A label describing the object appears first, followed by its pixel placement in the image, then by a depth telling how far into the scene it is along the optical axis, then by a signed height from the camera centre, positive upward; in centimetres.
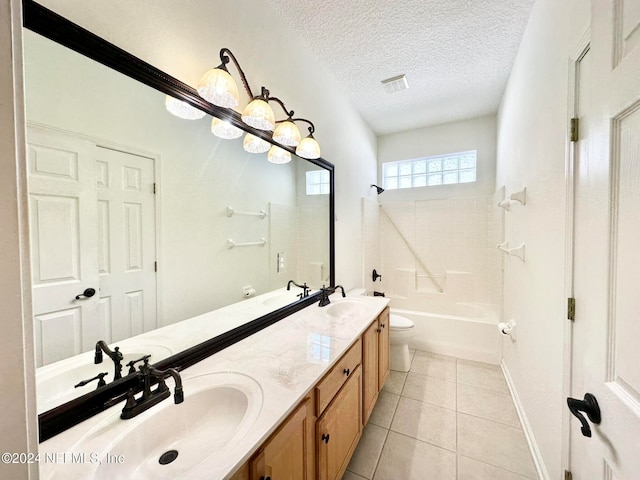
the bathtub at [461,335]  265 -112
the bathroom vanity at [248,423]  67 -59
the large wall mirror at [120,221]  75 +6
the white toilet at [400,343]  244 -108
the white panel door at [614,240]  54 -2
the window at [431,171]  329 +87
